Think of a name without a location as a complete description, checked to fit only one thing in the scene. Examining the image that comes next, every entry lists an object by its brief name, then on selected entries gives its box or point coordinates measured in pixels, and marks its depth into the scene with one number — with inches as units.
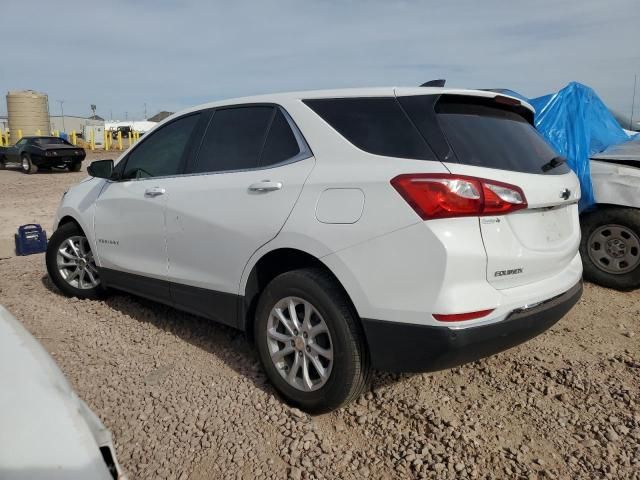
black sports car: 759.7
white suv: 88.2
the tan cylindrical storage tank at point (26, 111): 1362.0
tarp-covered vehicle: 179.6
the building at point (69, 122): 2704.2
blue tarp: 212.5
